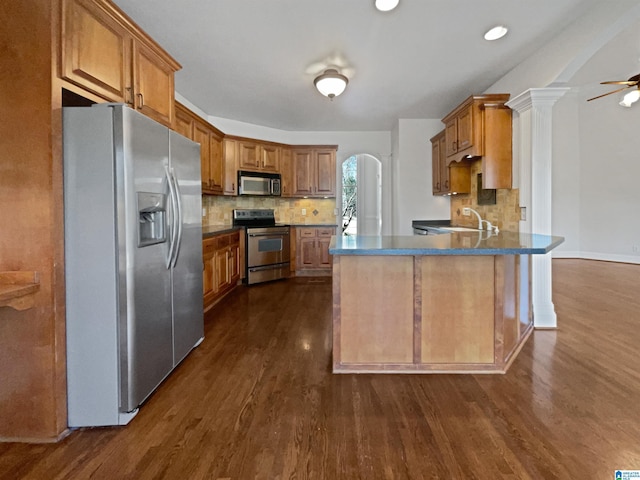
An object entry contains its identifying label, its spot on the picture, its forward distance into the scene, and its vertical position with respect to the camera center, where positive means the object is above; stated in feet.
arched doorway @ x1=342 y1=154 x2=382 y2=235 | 25.62 +3.04
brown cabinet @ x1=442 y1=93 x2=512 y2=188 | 12.23 +3.40
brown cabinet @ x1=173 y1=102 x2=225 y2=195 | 13.12 +3.89
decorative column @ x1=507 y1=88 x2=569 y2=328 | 10.64 +1.41
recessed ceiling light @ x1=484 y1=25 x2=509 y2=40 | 9.57 +5.50
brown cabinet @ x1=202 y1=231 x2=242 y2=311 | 12.57 -1.27
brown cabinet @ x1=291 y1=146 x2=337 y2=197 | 20.31 +3.56
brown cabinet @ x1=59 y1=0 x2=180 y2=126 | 5.71 +3.35
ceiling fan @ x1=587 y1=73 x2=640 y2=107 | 18.76 +7.29
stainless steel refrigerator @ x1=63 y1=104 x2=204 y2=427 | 5.67 -0.45
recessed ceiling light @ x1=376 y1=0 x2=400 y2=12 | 8.19 +5.34
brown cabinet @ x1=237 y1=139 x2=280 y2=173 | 18.29 +4.11
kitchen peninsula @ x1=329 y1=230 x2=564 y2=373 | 7.60 -1.70
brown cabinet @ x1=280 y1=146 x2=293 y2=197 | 19.89 +3.50
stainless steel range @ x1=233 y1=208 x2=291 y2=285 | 17.29 -0.66
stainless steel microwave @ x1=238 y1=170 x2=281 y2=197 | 18.22 +2.64
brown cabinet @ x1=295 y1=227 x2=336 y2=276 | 19.62 -0.93
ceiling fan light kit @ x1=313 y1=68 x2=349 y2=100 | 11.63 +5.02
